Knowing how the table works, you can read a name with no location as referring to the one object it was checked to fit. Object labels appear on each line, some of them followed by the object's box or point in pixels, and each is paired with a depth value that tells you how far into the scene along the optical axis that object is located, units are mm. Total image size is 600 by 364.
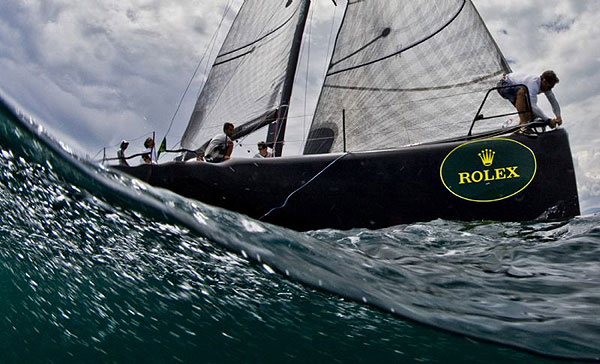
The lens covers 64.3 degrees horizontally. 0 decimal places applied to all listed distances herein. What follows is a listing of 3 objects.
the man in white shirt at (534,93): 5402
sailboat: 5238
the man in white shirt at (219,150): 5805
